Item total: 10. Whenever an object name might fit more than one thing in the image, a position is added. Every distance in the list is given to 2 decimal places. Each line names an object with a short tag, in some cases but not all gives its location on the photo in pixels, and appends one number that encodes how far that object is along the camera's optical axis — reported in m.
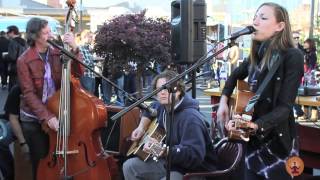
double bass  3.96
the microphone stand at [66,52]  3.62
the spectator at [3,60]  13.70
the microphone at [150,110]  4.16
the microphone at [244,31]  2.83
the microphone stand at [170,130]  3.18
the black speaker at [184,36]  5.24
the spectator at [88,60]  8.56
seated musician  3.53
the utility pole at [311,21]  12.56
